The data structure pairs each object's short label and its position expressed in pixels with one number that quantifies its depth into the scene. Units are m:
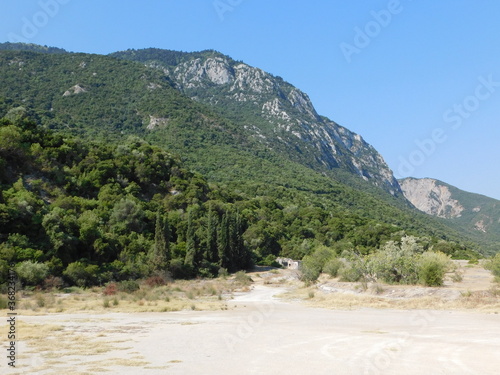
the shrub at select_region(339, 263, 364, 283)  34.85
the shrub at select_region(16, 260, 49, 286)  30.59
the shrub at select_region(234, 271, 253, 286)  46.23
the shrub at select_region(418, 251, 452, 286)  28.53
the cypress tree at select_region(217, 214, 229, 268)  56.31
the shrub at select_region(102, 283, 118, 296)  31.39
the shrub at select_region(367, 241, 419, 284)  30.95
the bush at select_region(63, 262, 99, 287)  35.22
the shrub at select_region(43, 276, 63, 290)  31.67
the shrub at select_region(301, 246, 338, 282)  44.25
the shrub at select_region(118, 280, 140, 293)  32.84
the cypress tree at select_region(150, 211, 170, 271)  44.07
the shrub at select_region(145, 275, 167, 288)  39.06
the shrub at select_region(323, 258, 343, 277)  42.09
